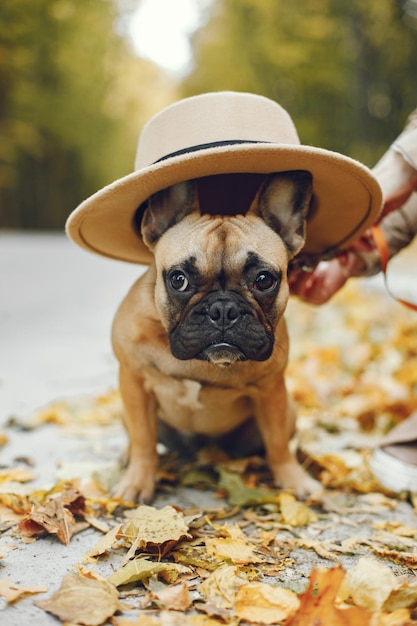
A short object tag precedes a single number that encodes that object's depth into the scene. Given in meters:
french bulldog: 1.07
